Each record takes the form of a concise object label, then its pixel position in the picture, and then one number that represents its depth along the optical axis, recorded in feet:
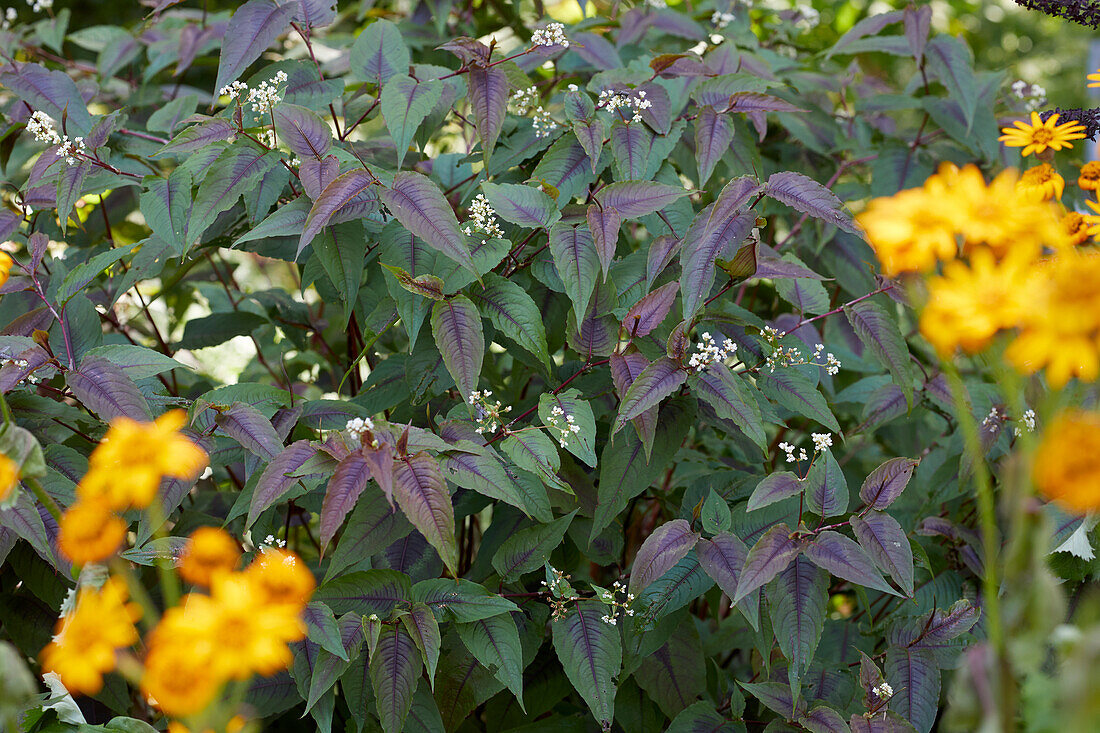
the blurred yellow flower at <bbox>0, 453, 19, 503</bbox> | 8.32
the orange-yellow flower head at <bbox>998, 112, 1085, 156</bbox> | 9.01
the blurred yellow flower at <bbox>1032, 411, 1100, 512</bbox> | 7.24
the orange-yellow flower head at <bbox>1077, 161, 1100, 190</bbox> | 8.68
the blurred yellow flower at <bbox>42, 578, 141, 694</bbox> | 8.22
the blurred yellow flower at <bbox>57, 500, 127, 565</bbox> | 8.25
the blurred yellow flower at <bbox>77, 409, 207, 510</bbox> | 8.28
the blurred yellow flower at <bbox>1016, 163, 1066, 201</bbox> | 8.76
